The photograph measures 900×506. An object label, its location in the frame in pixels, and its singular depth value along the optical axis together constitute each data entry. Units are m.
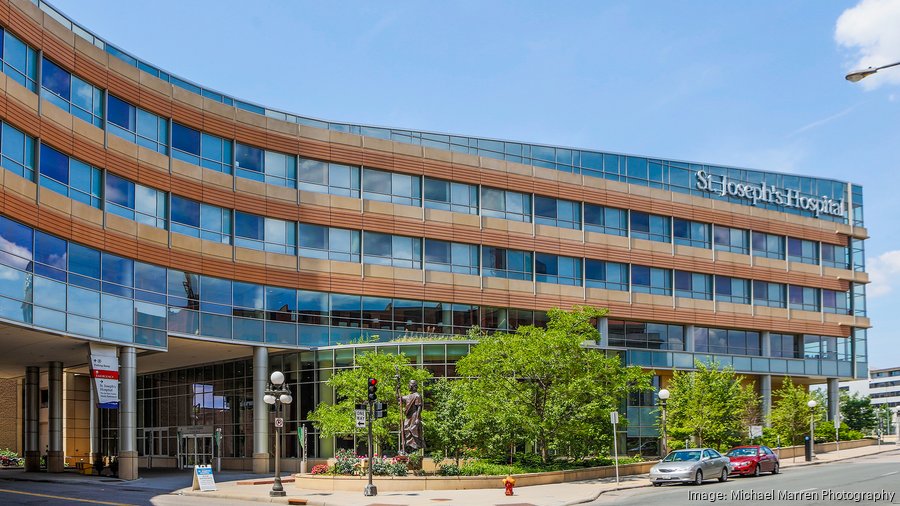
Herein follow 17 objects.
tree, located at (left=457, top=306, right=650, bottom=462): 37.88
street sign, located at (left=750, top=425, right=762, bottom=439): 48.88
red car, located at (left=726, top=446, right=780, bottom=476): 38.78
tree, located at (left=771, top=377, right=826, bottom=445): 60.28
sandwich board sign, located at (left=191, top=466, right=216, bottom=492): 34.84
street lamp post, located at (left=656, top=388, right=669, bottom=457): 40.55
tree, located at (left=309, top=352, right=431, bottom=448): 38.50
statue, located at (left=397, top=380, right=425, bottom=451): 35.06
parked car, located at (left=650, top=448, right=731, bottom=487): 34.28
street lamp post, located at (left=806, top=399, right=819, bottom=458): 52.78
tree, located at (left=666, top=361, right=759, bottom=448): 49.09
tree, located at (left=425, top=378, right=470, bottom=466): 38.19
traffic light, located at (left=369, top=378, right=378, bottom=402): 31.72
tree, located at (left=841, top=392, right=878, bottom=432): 108.25
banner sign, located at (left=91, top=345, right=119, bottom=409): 39.50
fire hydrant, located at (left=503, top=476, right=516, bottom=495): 30.89
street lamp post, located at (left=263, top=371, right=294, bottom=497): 31.92
